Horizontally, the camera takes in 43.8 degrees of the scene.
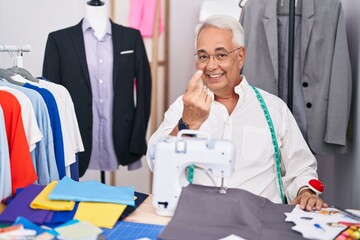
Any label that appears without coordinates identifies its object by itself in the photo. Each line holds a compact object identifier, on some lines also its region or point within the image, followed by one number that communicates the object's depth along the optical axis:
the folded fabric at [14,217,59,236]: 1.31
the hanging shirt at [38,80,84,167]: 2.24
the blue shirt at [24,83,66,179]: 2.13
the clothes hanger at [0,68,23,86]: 2.14
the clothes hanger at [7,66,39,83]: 2.27
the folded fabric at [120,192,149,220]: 1.47
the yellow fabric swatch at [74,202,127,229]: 1.38
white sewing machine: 1.43
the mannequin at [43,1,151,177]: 2.93
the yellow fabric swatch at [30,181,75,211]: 1.42
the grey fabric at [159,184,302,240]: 1.29
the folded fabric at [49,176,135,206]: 1.46
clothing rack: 2.17
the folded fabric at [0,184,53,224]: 1.38
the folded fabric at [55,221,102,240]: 1.28
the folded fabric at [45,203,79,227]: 1.37
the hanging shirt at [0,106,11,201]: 1.66
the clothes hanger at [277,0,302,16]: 2.67
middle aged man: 1.98
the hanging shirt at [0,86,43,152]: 1.91
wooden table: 1.45
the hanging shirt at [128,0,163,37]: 3.48
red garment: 1.76
